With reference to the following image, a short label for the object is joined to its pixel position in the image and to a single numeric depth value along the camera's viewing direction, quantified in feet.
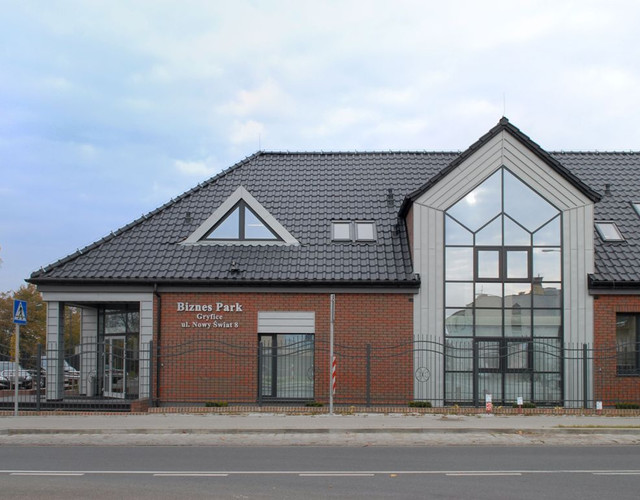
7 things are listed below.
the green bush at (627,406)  65.53
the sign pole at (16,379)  56.44
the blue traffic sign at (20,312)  59.41
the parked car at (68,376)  68.11
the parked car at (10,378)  92.54
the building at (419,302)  67.87
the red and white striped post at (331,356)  58.23
